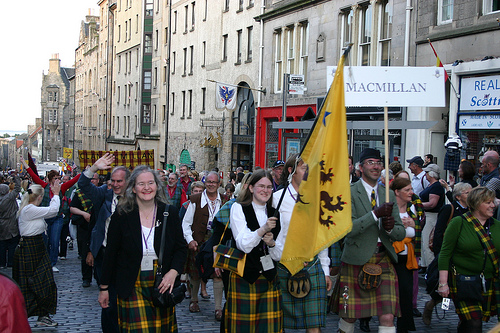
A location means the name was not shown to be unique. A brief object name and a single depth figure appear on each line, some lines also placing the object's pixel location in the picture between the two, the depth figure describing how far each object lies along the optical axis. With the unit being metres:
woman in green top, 6.04
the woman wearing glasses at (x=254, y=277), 5.51
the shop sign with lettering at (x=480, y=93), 14.38
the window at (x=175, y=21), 41.53
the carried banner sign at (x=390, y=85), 5.95
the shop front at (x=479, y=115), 14.38
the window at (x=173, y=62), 41.62
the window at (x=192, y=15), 37.75
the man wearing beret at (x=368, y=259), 5.94
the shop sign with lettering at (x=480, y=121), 14.28
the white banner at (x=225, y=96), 26.14
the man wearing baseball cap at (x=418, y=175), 11.62
